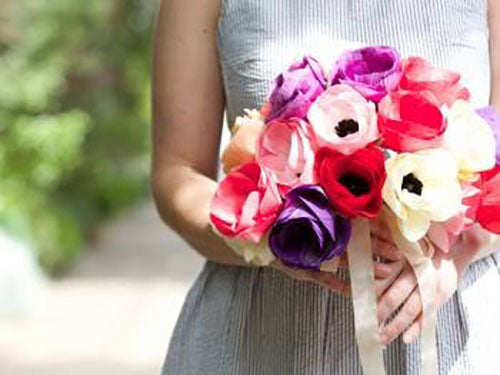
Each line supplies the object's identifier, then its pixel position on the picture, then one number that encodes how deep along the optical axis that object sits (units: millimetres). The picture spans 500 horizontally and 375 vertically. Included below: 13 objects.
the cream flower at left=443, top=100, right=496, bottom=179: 1949
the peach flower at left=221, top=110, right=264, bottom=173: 1982
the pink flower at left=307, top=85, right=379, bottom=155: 1928
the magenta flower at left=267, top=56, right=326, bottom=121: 1964
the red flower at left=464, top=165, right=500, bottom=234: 1964
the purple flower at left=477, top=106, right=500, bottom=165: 1998
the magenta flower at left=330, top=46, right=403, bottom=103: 1958
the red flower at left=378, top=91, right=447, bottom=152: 1929
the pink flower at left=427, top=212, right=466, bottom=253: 1943
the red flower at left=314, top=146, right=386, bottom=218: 1905
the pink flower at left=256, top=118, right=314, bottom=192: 1938
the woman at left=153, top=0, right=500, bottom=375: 2111
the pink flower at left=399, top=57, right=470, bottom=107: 1956
